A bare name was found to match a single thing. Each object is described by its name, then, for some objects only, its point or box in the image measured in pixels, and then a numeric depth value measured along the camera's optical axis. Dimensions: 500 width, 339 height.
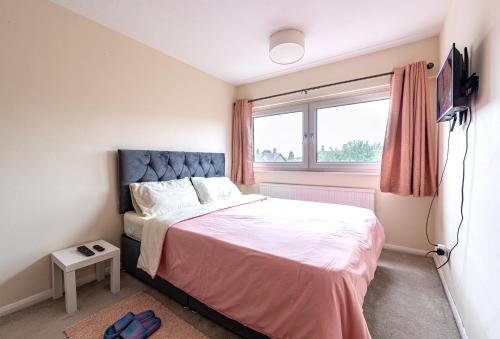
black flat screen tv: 1.28
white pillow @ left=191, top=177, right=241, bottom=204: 2.79
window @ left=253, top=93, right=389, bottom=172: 2.89
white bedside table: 1.67
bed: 1.07
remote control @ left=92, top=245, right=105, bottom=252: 1.94
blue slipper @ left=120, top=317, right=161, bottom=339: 1.41
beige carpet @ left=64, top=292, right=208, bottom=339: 1.46
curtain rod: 2.65
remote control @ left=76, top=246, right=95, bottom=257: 1.84
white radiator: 2.83
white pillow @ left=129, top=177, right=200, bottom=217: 2.25
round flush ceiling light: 2.25
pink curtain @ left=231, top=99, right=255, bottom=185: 3.81
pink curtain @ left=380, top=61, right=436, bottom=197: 2.42
